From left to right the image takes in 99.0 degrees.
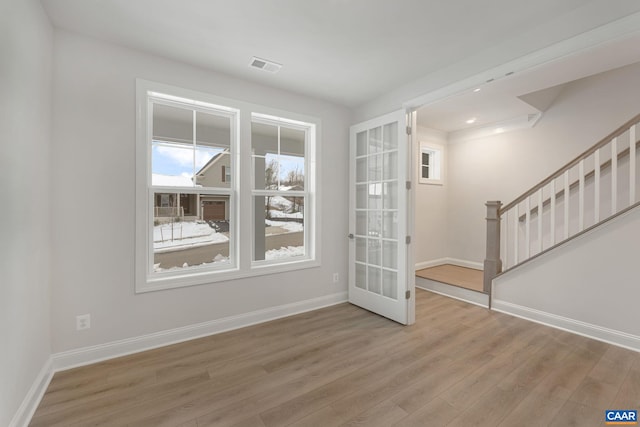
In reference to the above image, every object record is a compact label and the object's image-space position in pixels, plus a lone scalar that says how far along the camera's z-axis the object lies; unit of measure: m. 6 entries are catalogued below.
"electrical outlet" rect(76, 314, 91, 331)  2.24
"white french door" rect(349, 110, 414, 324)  3.09
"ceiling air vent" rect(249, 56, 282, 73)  2.60
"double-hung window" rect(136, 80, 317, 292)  2.60
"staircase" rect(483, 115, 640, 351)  2.57
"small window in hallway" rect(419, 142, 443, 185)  5.18
